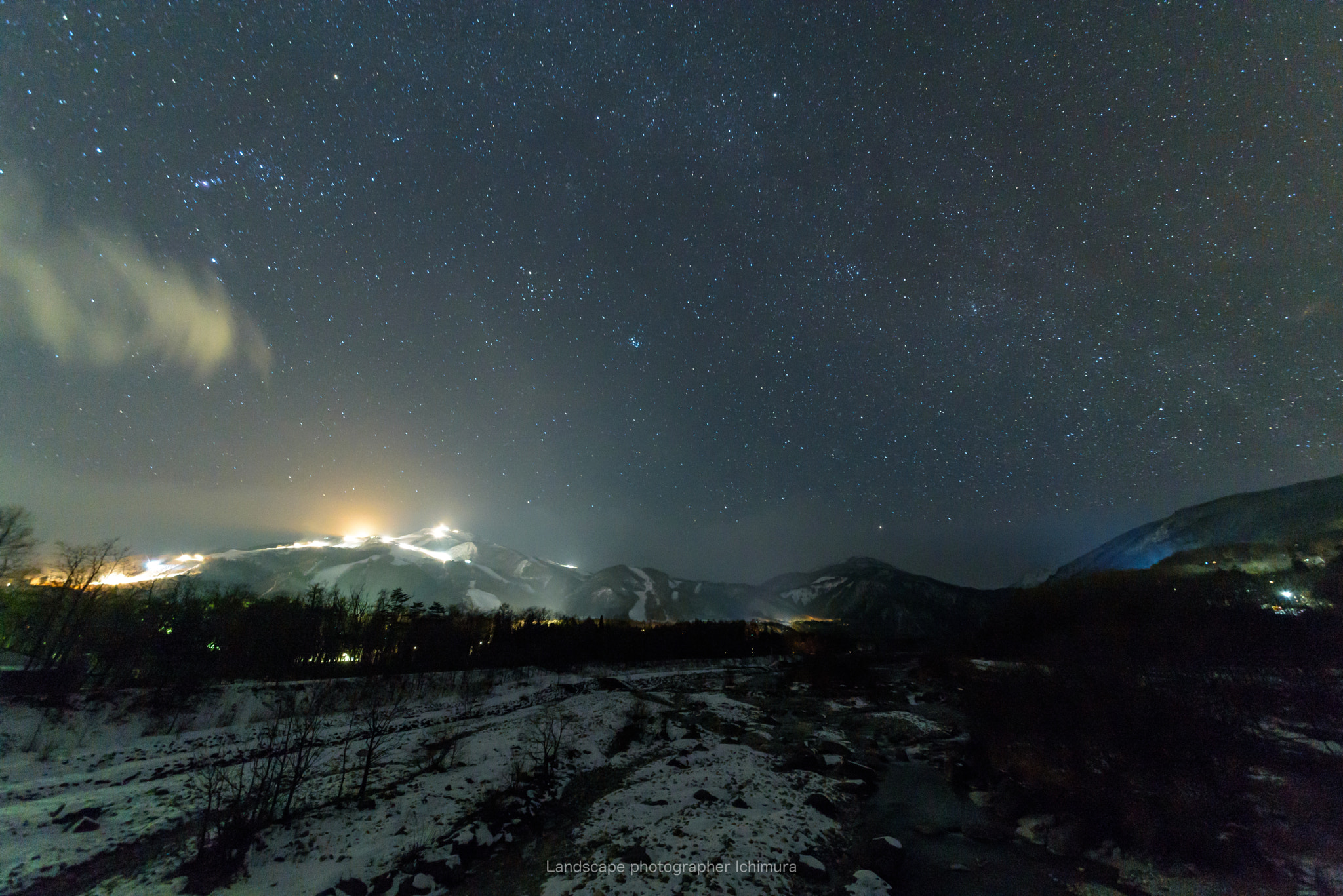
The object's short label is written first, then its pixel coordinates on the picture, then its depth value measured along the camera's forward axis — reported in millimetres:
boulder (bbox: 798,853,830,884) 14039
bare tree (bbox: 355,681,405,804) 20203
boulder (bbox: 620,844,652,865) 14195
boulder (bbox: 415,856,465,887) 13461
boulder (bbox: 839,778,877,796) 22297
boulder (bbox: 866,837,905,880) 14930
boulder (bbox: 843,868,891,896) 13609
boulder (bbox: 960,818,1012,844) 17734
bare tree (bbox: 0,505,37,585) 43594
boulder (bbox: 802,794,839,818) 19483
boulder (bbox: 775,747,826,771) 25297
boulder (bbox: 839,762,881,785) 24328
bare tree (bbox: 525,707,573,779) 22875
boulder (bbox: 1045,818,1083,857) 16531
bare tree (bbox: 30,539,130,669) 37781
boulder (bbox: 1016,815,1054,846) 17703
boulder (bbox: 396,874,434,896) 12798
